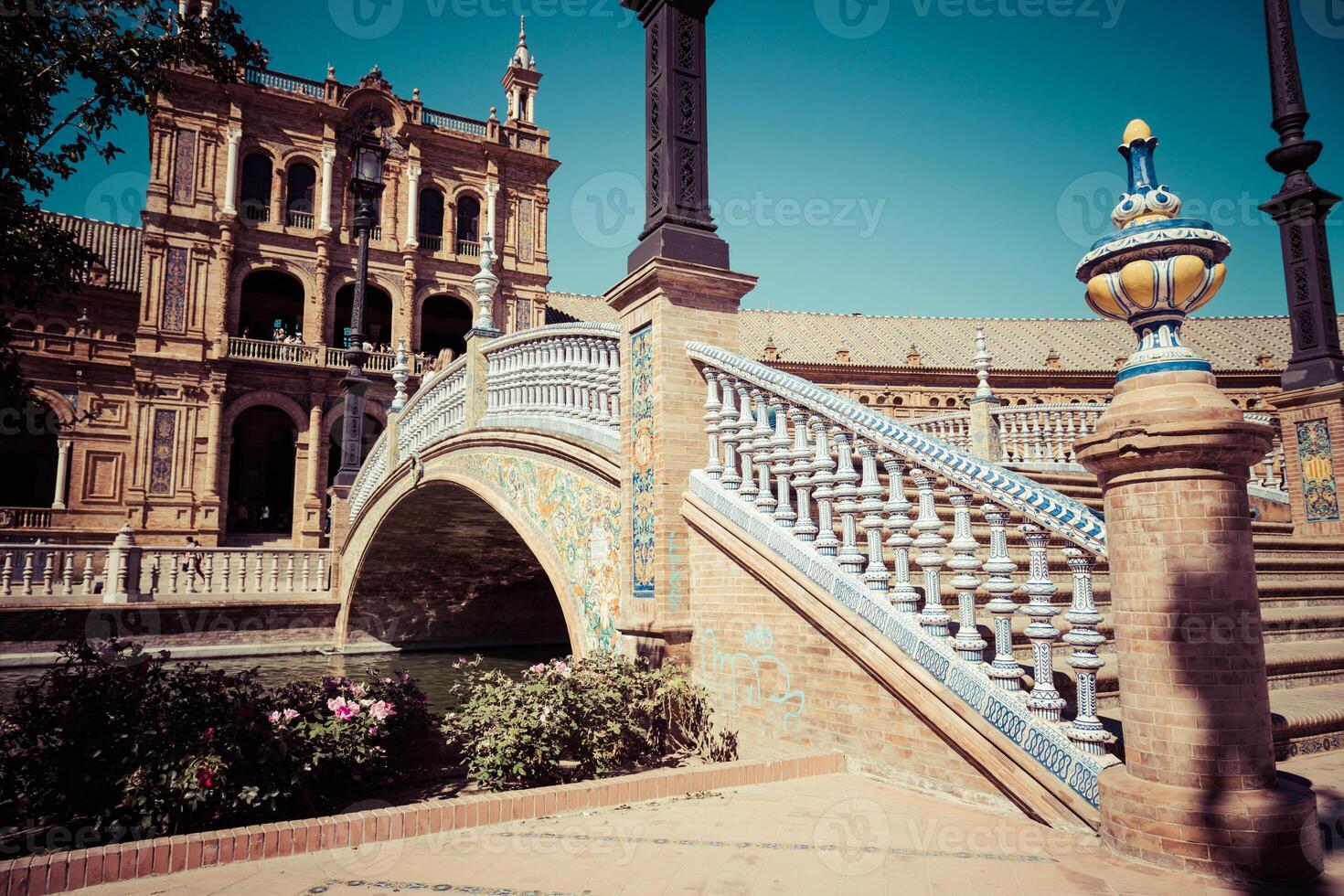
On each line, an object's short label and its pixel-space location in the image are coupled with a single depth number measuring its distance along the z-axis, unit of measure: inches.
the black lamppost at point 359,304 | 611.5
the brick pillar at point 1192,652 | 121.3
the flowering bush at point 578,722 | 209.6
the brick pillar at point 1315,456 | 381.7
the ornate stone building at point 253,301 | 1143.6
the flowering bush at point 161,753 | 178.1
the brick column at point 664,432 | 247.6
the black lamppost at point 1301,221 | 387.9
